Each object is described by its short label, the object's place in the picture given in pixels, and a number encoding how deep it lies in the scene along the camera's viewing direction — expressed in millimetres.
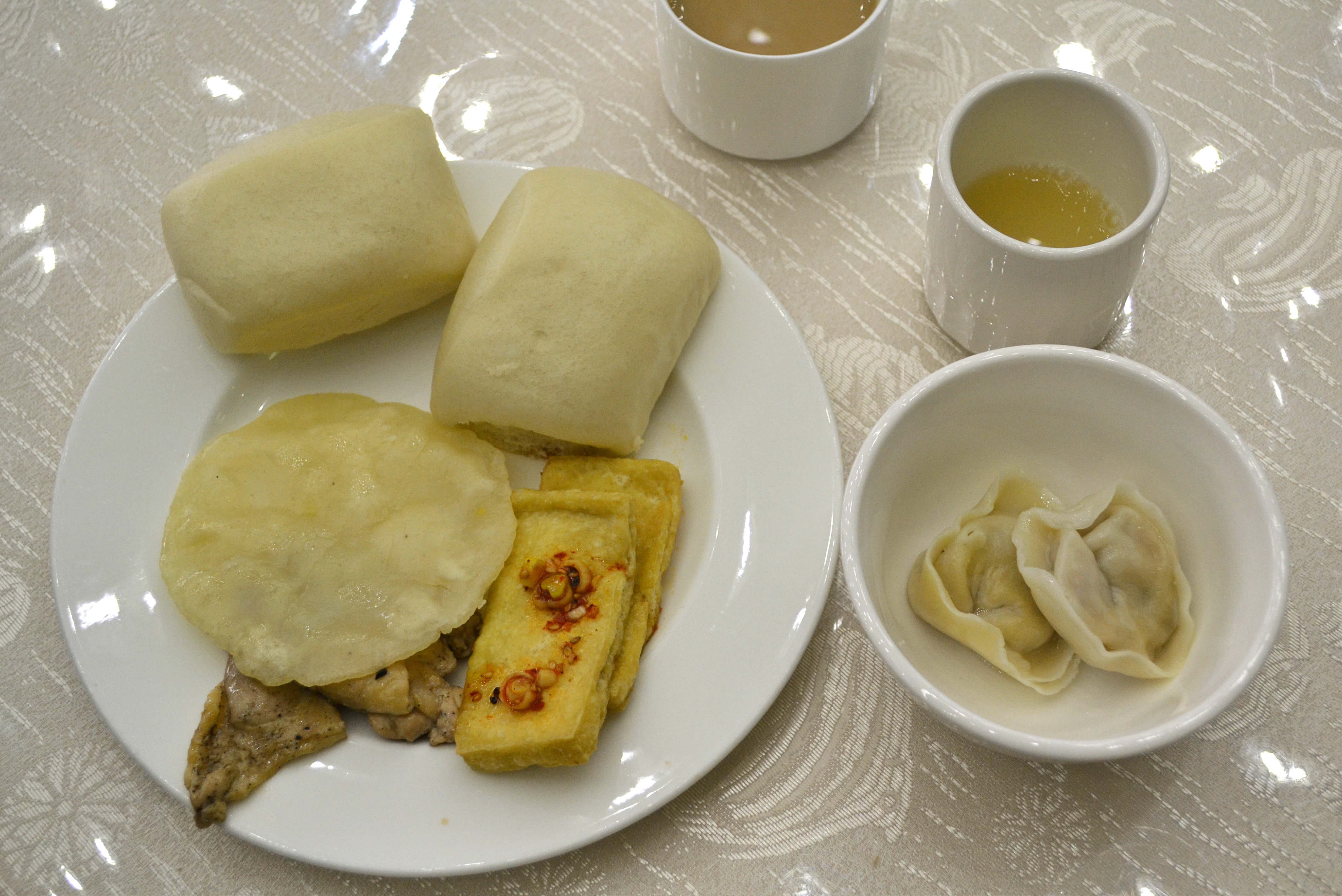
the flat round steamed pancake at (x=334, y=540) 343
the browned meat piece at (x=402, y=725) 338
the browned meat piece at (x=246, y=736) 327
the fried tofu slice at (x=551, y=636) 320
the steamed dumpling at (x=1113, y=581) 297
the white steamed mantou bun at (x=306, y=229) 358
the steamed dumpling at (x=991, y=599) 304
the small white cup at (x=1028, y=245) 332
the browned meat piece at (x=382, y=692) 337
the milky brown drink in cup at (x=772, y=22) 404
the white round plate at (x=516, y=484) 326
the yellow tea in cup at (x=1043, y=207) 368
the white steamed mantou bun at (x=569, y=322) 354
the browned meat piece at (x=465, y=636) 355
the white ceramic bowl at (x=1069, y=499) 271
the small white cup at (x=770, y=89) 378
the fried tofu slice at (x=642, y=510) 342
